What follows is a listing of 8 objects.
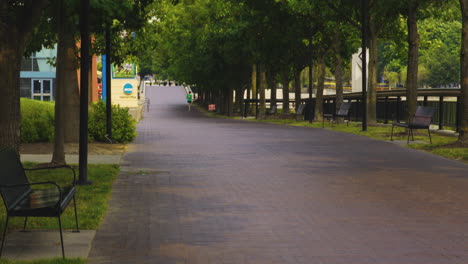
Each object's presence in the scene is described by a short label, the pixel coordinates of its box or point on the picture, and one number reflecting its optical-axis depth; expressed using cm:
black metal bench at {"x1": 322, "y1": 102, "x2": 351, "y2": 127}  3372
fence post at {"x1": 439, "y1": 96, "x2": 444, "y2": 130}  2728
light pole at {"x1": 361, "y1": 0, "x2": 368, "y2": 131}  3053
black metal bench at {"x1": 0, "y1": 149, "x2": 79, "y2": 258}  764
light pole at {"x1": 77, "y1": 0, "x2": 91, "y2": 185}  1320
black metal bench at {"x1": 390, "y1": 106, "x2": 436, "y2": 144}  2264
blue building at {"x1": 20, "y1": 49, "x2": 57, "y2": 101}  6869
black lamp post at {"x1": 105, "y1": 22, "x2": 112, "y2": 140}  2245
